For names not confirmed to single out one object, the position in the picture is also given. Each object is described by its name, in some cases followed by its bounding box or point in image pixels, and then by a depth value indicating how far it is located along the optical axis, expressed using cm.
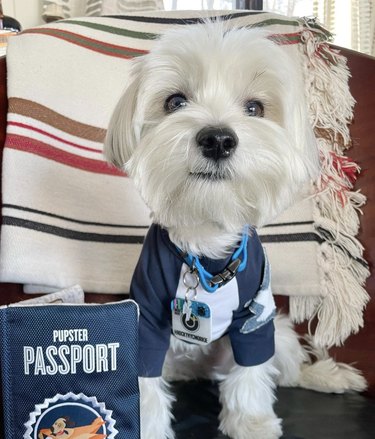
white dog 26
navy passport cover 24
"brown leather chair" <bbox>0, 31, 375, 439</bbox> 36
